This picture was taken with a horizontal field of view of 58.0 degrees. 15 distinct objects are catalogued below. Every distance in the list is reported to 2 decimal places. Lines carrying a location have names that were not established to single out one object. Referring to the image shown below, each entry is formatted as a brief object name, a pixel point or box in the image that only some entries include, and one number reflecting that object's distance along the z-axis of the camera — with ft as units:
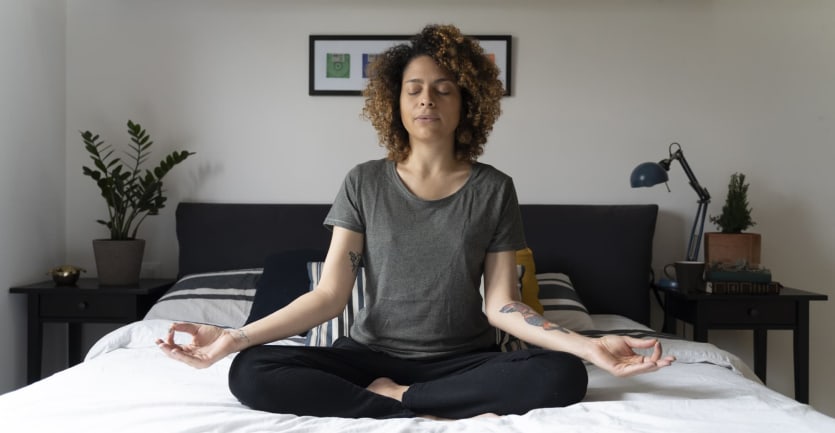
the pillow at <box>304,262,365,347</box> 7.46
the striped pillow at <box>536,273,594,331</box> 8.67
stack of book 9.41
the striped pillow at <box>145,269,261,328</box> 8.89
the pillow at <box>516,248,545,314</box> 8.53
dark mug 9.58
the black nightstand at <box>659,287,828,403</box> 9.37
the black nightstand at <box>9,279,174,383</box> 9.57
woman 5.05
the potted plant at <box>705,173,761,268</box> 9.87
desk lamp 9.43
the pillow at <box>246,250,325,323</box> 8.45
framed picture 10.76
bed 4.65
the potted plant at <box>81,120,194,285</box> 9.91
